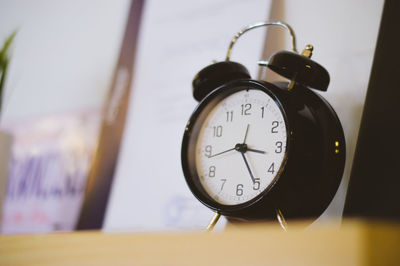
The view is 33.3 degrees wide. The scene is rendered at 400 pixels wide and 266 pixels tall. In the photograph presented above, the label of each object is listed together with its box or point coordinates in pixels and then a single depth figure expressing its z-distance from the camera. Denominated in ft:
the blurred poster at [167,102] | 1.84
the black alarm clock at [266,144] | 1.37
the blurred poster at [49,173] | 2.22
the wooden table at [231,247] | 0.89
